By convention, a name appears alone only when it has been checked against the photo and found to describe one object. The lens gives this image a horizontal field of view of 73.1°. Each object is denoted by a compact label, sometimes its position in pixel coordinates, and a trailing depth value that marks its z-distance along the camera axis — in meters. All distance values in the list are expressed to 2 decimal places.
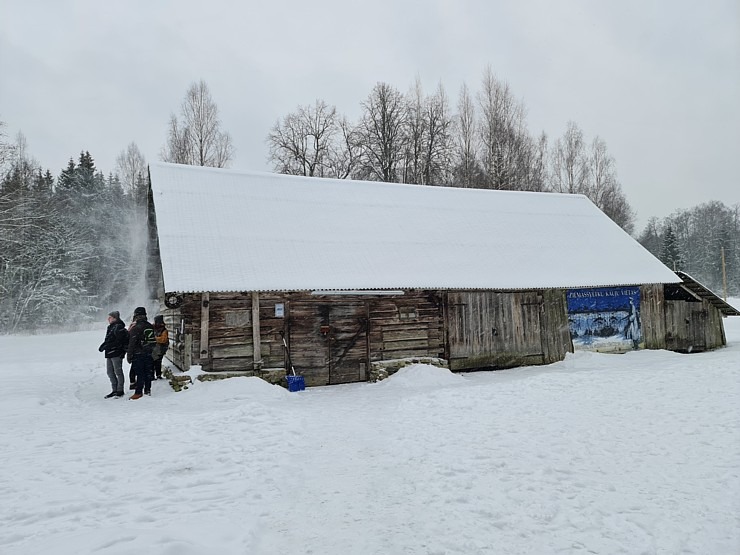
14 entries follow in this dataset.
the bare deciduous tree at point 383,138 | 33.66
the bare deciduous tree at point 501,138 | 33.16
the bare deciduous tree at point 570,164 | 38.62
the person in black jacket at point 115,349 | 10.60
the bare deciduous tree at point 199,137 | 31.50
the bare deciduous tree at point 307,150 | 34.28
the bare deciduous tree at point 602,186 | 39.19
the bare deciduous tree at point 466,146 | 33.47
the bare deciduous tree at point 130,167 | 44.16
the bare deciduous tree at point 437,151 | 33.53
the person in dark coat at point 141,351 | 10.62
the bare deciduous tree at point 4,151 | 21.94
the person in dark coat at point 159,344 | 12.09
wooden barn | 11.99
